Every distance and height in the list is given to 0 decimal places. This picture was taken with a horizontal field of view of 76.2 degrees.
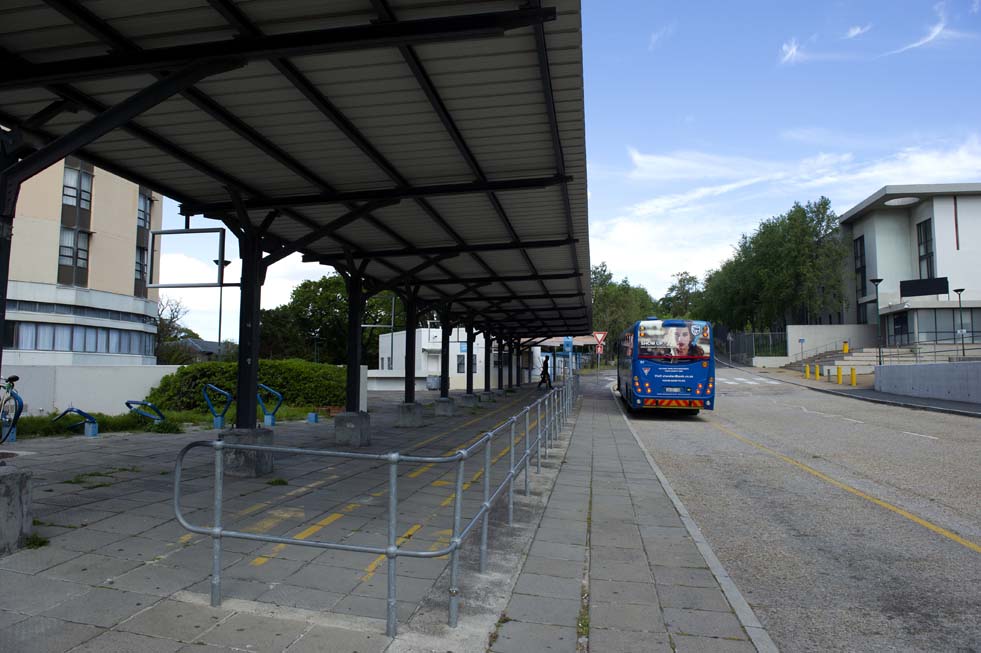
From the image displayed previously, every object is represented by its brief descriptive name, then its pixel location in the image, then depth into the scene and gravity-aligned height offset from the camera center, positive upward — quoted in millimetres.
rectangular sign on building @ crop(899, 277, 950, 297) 47281 +5627
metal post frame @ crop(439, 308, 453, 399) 22625 +273
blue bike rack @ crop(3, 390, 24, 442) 11924 -1031
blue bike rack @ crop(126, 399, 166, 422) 14916 -1311
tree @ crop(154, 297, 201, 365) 50778 +2201
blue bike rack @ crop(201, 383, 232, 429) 14980 -1450
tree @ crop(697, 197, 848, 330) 60125 +9235
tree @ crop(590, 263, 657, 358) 96875 +7985
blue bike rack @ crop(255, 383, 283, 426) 16031 -1527
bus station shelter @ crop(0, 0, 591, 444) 5281 +2775
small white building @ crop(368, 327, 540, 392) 45531 -18
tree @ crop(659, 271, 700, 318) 124625 +13214
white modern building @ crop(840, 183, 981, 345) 49125 +8788
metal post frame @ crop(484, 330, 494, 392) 31794 +311
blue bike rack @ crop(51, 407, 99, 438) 13078 -1401
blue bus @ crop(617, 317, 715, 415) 20156 -212
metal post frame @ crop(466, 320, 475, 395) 28125 +179
